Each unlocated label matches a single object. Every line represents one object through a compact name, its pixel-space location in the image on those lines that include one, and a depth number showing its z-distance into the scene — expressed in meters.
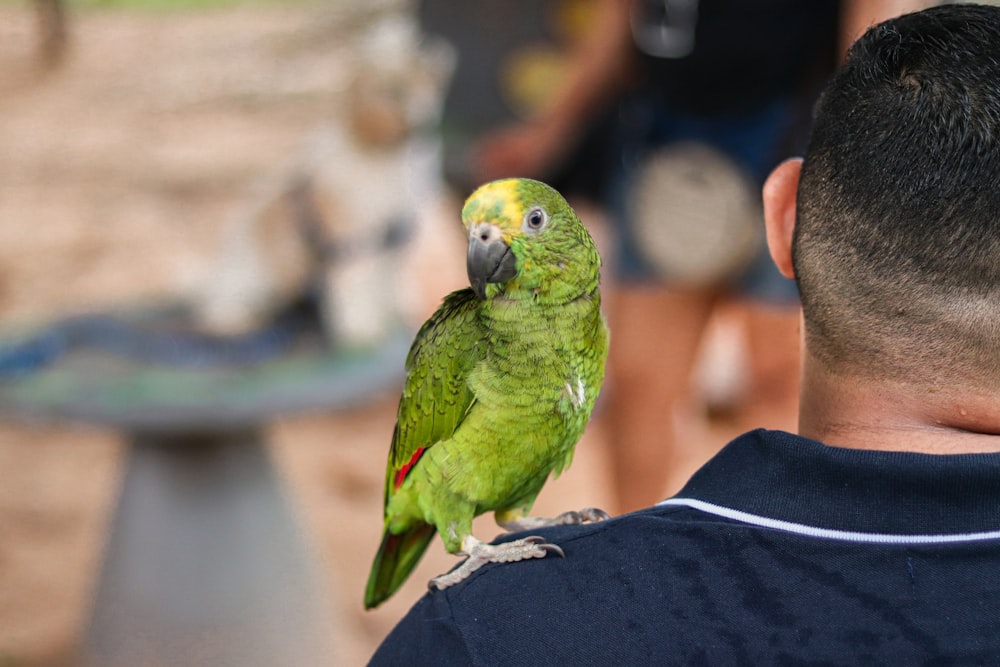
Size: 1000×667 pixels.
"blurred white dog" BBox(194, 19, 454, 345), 2.98
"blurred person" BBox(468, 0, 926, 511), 2.10
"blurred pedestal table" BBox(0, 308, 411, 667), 2.23
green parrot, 1.11
